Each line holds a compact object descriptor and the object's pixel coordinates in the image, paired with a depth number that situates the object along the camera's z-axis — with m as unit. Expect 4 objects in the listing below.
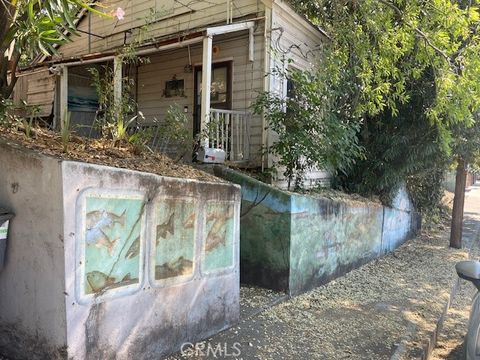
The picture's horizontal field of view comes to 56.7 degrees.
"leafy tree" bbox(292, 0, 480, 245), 7.02
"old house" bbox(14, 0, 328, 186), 8.23
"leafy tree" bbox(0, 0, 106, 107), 3.98
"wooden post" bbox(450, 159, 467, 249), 10.90
